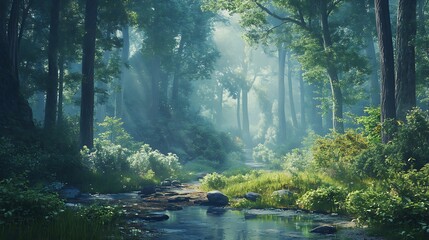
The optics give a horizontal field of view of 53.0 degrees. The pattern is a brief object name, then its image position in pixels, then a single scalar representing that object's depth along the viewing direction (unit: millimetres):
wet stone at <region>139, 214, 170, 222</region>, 11591
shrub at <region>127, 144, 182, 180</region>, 23328
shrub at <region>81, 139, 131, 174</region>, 20048
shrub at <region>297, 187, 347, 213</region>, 13070
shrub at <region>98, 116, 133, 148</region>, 32406
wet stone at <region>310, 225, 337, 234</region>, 9914
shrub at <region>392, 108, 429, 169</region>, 13477
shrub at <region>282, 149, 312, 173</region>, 20906
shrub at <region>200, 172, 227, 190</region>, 18703
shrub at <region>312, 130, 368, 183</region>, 17281
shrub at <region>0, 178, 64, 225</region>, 8195
